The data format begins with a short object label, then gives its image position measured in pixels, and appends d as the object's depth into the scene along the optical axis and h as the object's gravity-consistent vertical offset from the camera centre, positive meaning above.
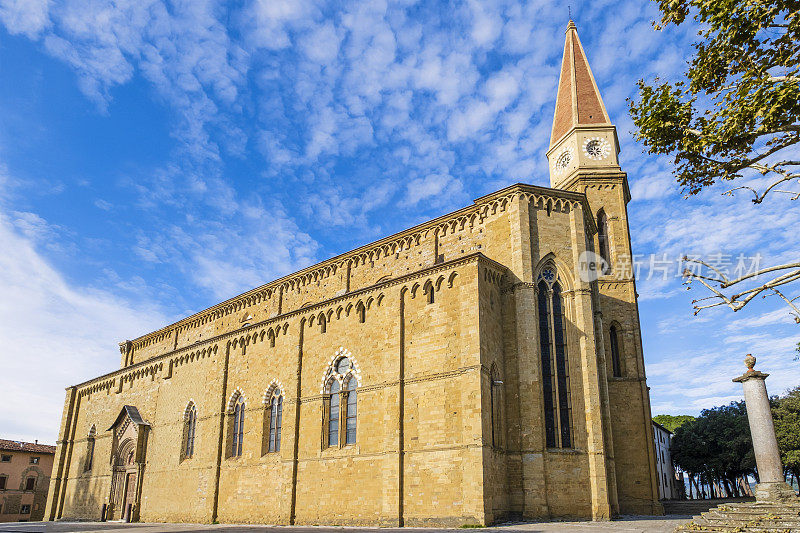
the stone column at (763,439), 13.70 +0.39
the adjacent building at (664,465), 42.88 -0.76
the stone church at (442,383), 19.77 +2.85
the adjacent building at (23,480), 48.31 -2.32
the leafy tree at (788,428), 35.06 +1.66
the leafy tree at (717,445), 40.38 +0.68
